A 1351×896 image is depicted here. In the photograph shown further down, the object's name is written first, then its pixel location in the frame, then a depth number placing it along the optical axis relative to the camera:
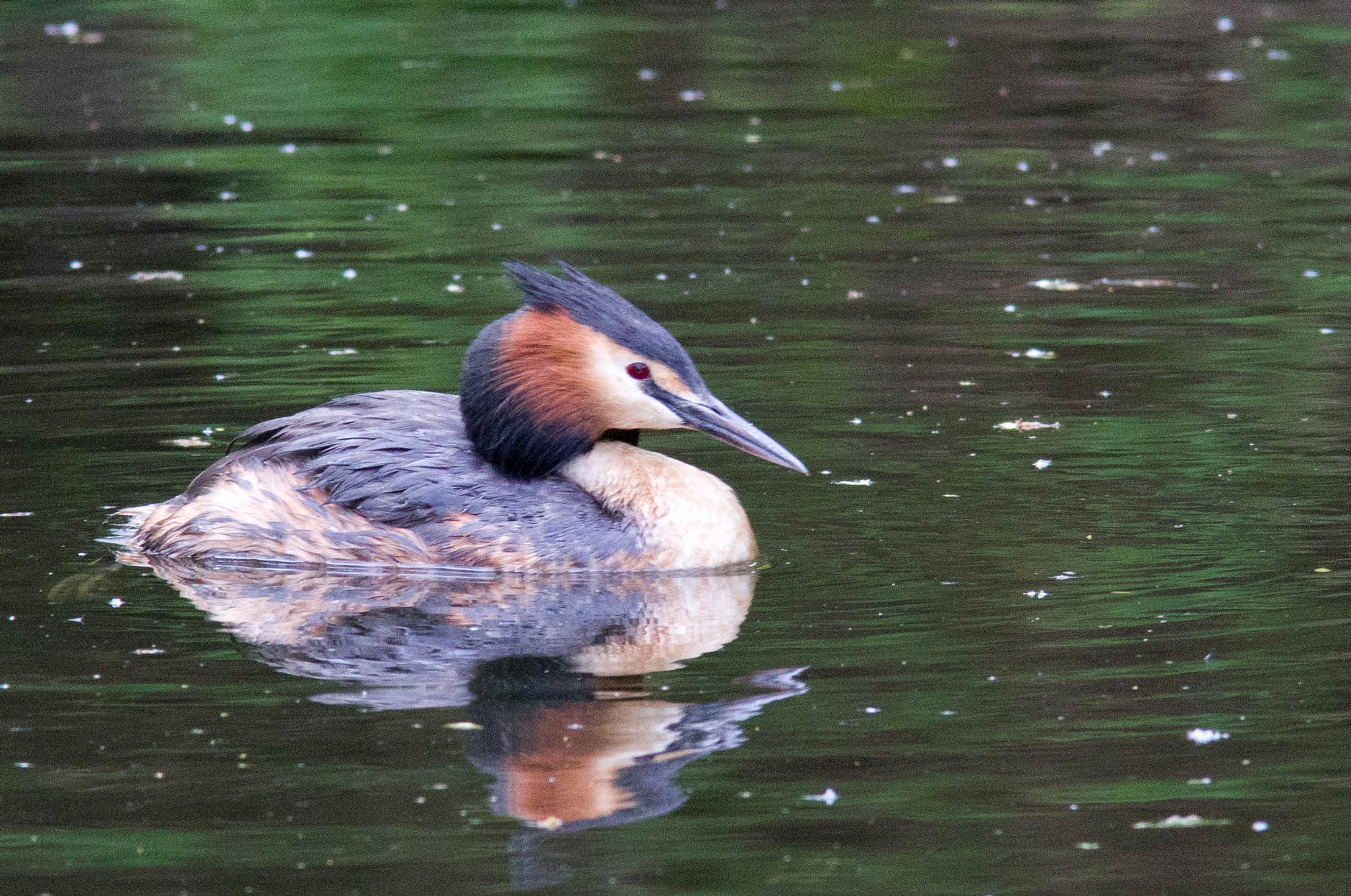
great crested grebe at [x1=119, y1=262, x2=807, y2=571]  14.61
